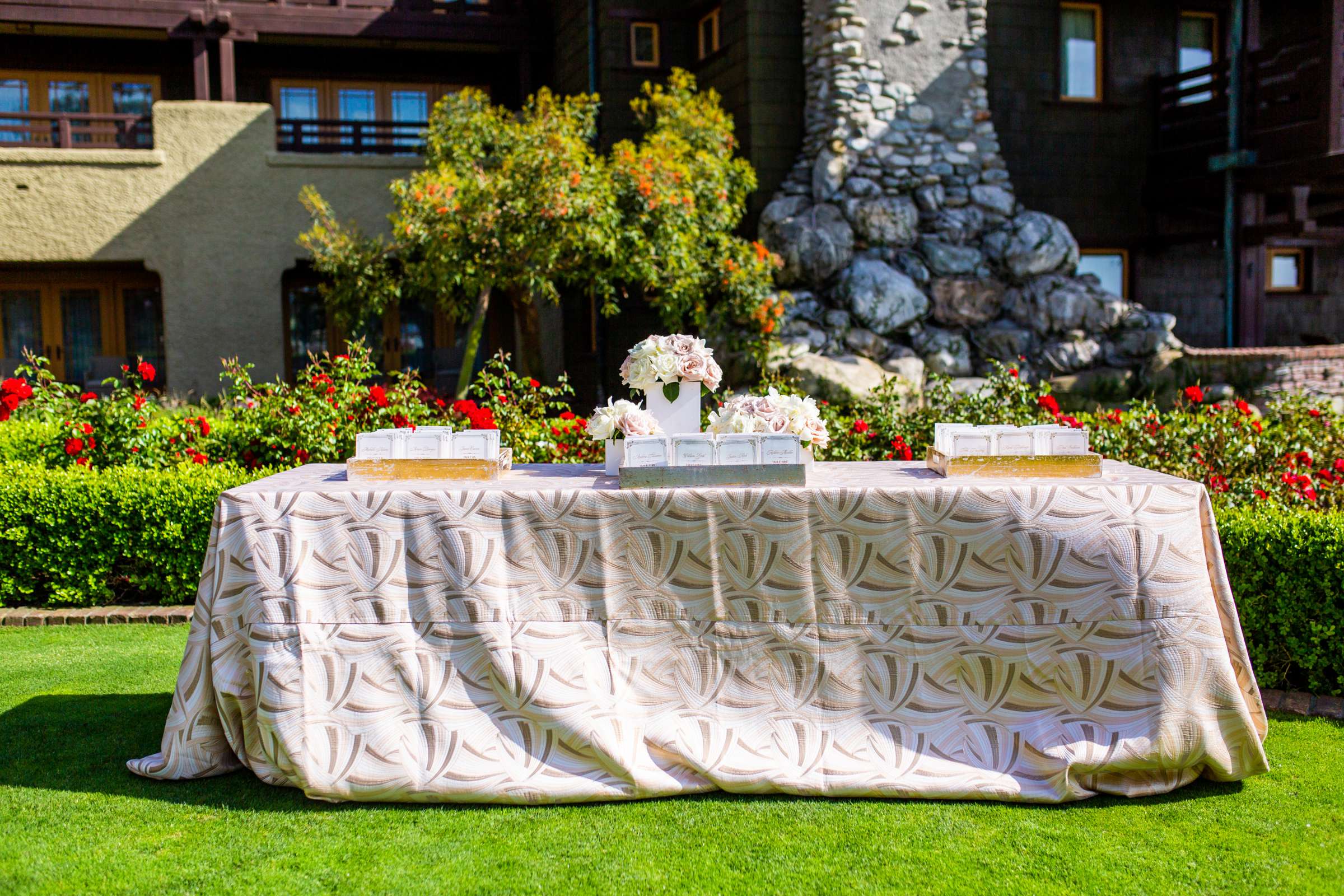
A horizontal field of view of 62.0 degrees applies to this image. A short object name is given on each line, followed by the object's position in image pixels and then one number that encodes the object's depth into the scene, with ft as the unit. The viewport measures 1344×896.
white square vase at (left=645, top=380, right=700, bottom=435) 13.43
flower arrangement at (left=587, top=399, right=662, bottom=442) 12.75
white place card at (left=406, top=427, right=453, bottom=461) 12.52
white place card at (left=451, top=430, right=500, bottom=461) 12.68
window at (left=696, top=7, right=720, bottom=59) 44.91
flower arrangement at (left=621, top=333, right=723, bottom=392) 13.23
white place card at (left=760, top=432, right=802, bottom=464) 11.81
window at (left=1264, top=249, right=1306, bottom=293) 48.01
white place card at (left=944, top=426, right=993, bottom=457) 12.45
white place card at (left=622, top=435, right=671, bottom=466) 11.80
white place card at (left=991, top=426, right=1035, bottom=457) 12.37
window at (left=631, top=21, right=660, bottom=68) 46.55
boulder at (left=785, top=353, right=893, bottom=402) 35.94
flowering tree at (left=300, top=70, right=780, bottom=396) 34.68
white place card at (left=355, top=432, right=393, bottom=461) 12.39
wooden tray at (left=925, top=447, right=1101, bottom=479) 12.26
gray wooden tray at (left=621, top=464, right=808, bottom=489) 11.73
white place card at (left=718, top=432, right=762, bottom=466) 11.80
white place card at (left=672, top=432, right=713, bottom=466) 11.80
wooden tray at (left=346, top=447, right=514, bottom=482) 12.30
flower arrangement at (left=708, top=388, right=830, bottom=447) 12.46
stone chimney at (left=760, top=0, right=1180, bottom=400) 39.99
